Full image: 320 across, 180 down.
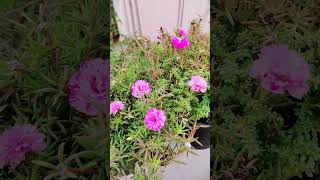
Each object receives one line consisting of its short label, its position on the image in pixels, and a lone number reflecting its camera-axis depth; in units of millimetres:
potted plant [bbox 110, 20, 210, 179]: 1385
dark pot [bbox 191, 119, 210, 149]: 1388
